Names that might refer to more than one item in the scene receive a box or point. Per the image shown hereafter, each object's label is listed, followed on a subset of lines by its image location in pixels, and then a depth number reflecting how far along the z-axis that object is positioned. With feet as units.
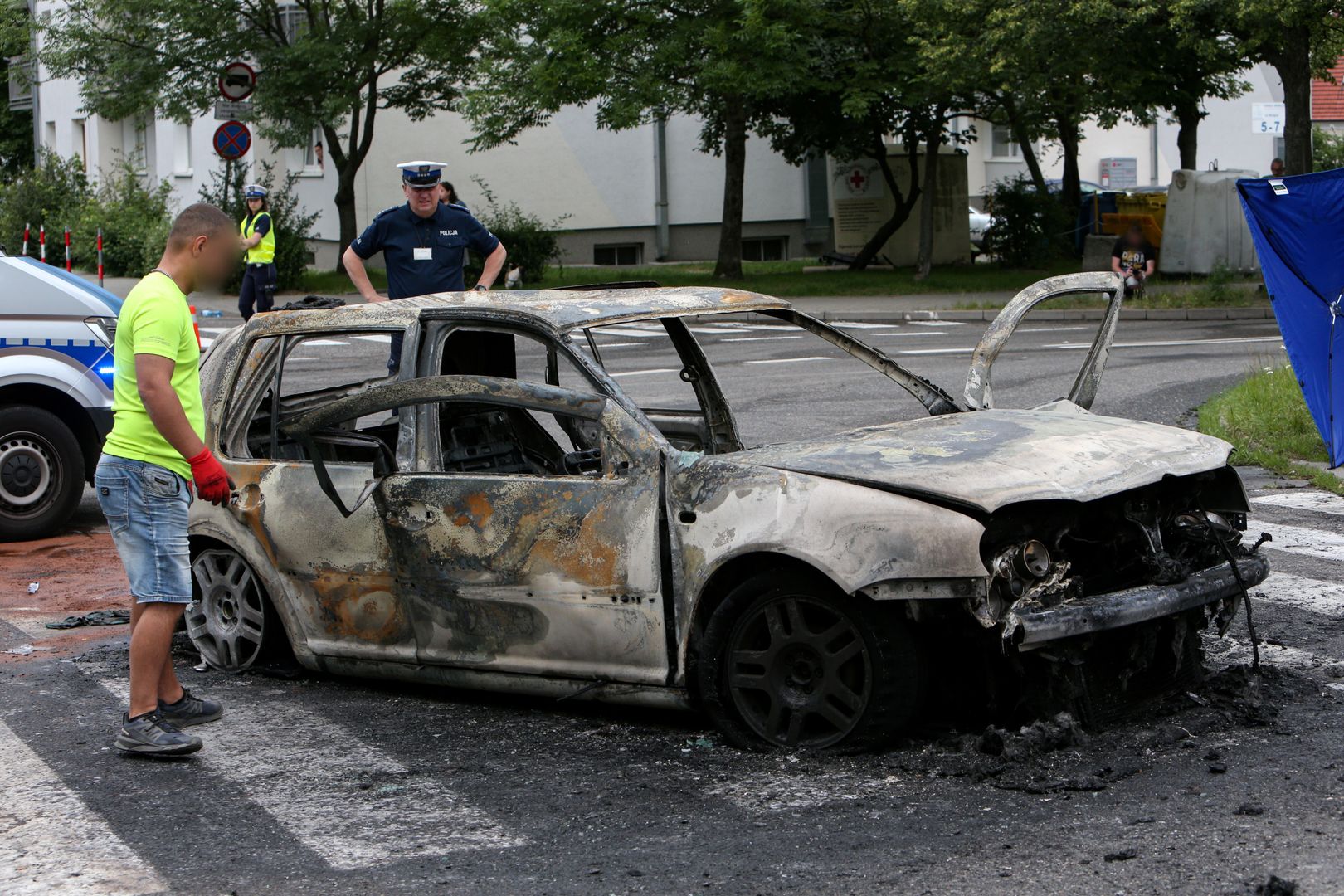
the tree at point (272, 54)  93.35
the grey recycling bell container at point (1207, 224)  92.07
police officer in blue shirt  30.19
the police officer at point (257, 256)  67.62
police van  31.35
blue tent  36.24
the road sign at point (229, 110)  74.59
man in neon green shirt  17.67
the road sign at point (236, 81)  73.41
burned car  16.16
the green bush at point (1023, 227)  108.17
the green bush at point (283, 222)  89.97
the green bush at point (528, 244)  100.73
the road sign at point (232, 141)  73.15
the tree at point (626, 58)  88.12
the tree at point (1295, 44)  68.49
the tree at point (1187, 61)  72.64
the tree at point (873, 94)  90.22
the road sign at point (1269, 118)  93.30
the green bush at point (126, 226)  109.91
